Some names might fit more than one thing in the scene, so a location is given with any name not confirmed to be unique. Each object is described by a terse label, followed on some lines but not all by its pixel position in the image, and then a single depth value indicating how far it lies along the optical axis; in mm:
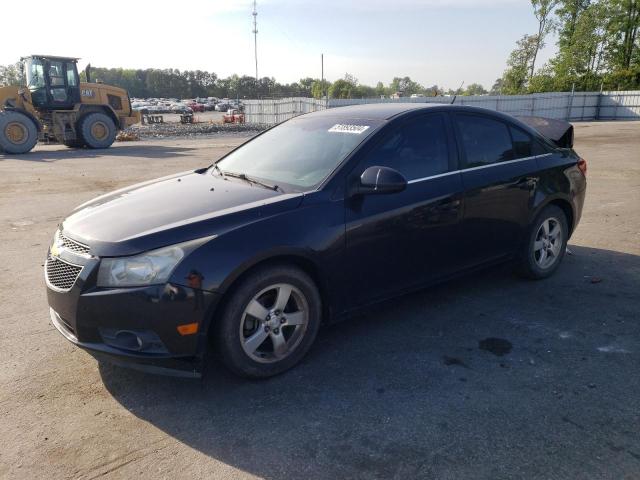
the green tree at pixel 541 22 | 55781
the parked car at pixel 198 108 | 70812
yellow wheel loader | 17234
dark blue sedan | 2908
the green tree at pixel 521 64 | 58469
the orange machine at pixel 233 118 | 38125
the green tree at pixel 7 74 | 80175
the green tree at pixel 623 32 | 50594
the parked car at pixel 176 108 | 61038
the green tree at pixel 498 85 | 62962
